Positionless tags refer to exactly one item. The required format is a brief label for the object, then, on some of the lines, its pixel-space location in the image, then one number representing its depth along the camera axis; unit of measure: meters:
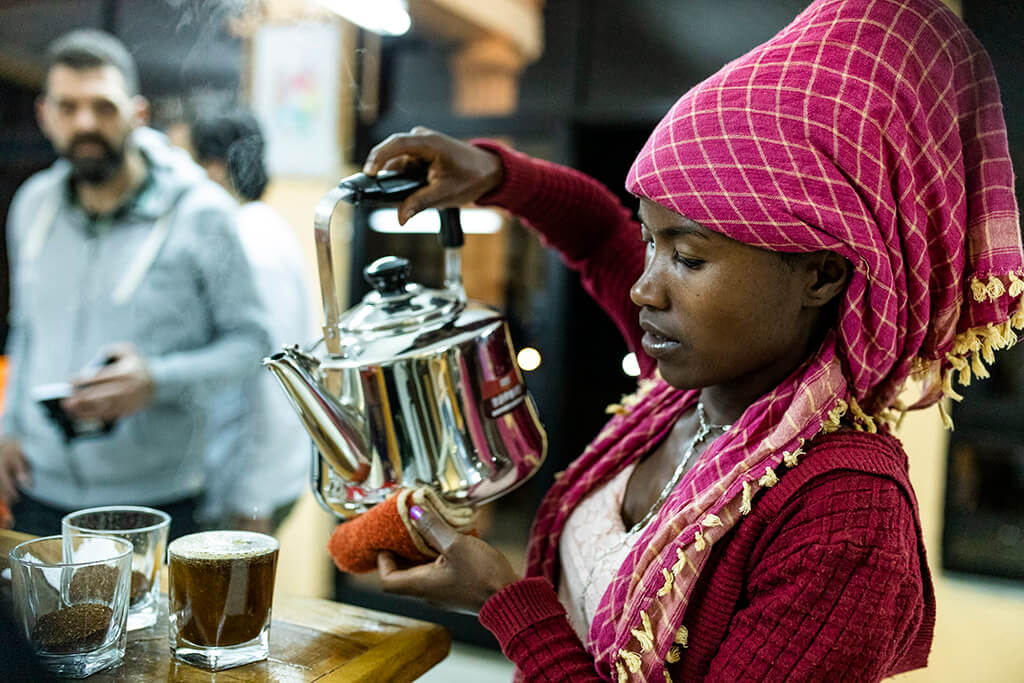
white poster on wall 2.78
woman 0.69
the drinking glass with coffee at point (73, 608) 0.67
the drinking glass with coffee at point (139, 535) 0.81
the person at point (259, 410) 2.21
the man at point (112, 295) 1.84
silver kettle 0.82
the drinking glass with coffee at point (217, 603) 0.71
